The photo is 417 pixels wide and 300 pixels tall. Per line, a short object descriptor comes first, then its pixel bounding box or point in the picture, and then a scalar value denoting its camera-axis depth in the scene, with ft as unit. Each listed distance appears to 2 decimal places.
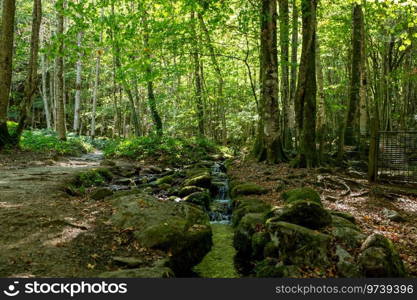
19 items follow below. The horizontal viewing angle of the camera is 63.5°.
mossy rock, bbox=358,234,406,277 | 14.10
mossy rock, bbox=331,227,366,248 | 16.52
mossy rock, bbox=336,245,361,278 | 14.58
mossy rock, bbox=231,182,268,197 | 29.87
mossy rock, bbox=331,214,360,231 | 18.45
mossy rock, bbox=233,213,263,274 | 20.26
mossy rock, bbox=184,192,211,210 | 30.66
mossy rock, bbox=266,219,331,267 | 15.98
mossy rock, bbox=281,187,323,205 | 21.77
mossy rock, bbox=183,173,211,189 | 36.64
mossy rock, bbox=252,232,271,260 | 18.94
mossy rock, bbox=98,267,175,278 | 13.58
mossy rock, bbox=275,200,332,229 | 18.51
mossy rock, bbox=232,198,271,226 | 24.44
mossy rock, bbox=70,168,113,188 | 33.43
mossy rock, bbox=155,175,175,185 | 38.86
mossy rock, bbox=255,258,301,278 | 14.95
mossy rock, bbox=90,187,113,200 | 27.20
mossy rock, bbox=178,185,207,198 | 33.17
